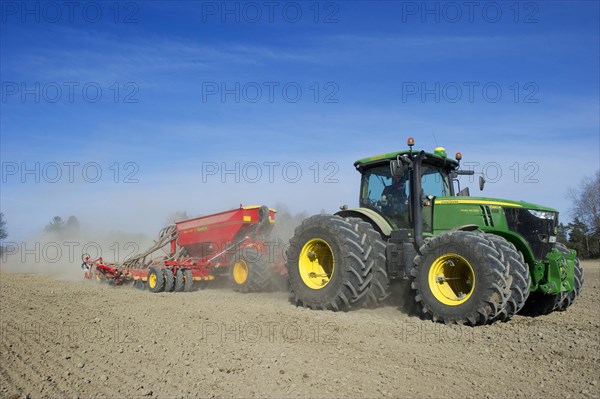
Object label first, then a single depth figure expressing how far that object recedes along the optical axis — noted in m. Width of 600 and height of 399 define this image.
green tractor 6.07
